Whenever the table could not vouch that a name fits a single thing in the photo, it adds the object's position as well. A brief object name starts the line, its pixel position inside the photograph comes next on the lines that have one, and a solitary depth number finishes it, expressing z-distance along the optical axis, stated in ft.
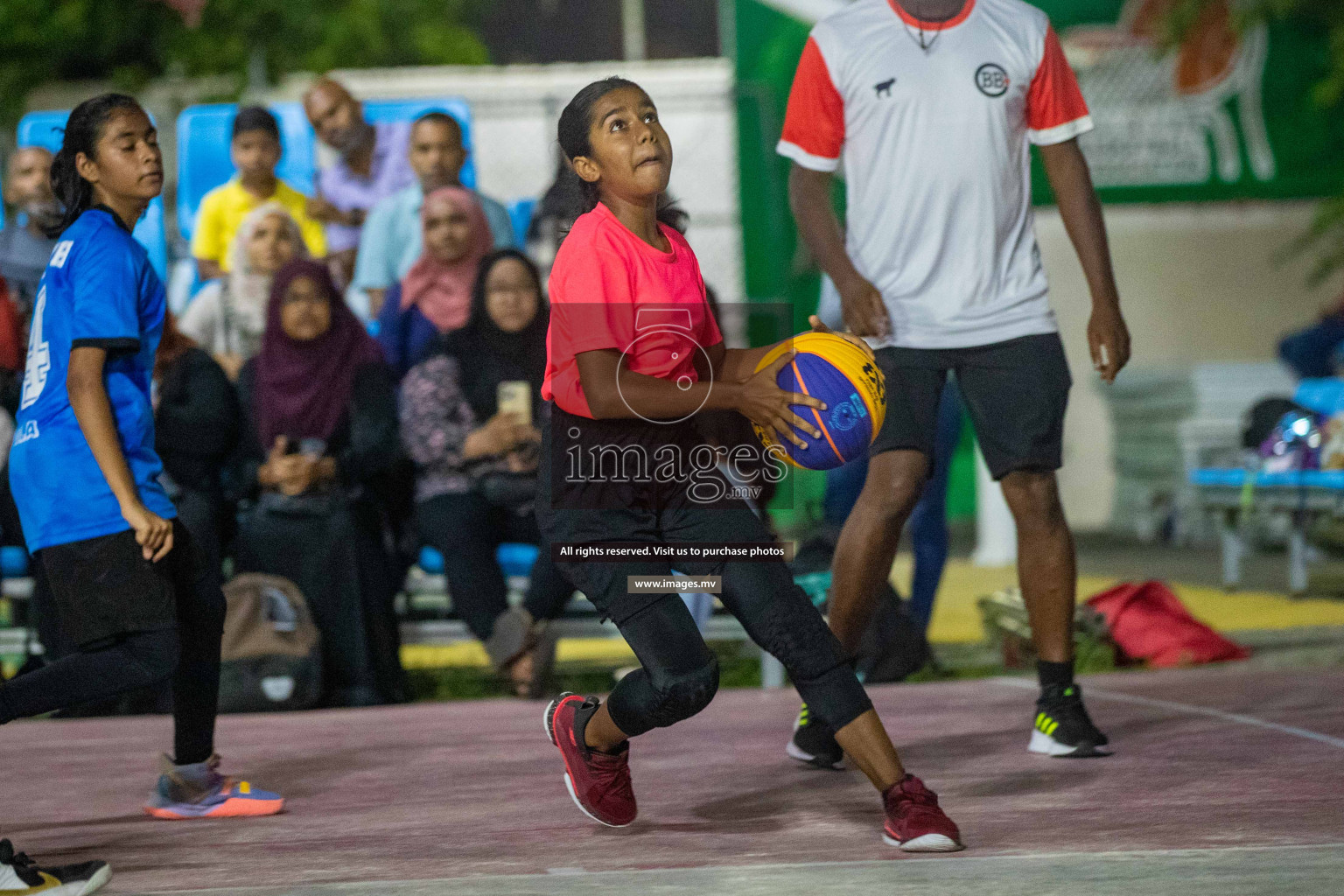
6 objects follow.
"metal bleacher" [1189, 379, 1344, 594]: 57.00
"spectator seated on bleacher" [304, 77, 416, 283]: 53.06
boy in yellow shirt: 51.34
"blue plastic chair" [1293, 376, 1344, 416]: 62.23
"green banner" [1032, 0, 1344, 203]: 83.41
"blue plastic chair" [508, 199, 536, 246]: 56.85
